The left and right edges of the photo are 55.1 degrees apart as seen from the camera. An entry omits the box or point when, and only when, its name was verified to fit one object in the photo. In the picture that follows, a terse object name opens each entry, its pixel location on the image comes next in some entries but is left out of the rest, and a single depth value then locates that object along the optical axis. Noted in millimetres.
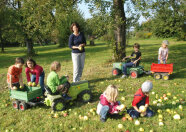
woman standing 6930
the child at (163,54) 8280
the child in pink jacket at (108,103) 4129
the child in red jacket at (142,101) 4109
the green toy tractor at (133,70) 8164
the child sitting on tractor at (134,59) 8008
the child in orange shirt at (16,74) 5676
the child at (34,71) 6119
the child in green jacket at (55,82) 5023
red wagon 7629
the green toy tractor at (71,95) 4949
